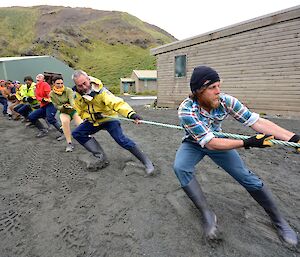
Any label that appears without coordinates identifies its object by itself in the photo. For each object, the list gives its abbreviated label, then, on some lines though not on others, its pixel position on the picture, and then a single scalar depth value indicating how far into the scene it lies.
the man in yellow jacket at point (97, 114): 3.39
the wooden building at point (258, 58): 8.28
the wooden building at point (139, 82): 31.95
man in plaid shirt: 1.94
